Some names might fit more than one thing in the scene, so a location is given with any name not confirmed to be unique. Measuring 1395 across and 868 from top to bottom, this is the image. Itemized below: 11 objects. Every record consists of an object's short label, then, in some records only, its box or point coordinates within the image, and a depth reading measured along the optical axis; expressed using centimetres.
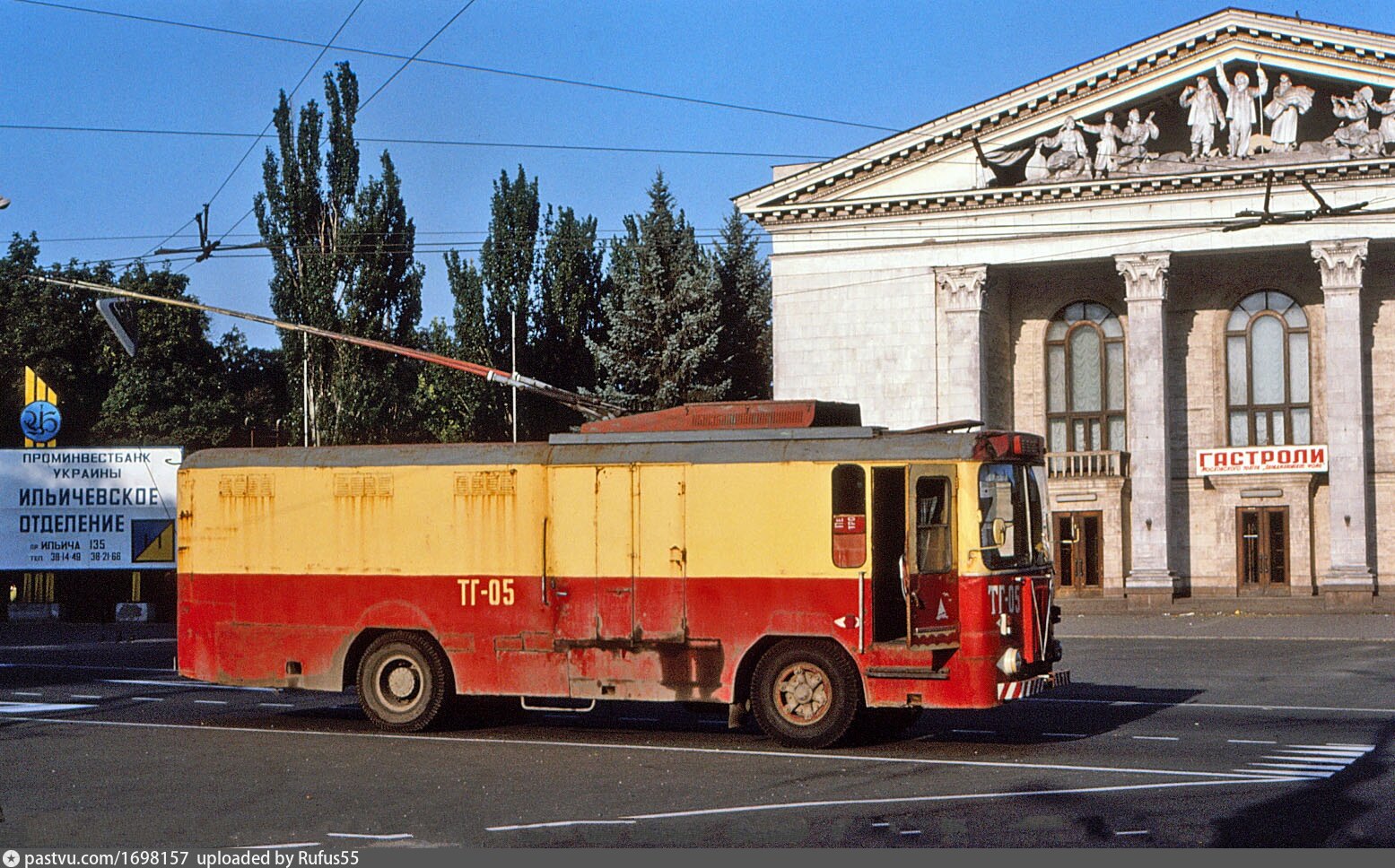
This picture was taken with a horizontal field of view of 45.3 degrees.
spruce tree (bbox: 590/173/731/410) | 5569
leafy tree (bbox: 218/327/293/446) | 7875
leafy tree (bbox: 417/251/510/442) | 5900
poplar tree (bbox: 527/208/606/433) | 6003
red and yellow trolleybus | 1498
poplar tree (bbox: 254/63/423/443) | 4906
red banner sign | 4653
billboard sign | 4034
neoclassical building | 4488
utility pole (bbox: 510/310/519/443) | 5544
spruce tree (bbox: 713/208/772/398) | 6144
